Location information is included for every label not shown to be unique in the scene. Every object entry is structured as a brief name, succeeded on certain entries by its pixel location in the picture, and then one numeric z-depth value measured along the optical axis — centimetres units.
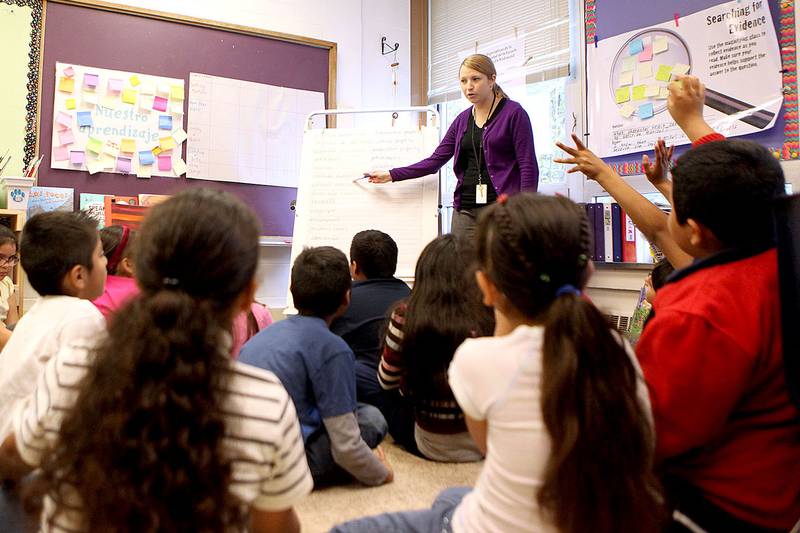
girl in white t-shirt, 80
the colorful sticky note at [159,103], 360
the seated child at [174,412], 72
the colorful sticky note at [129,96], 354
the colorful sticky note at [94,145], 345
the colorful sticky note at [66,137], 340
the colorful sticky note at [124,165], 353
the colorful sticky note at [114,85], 350
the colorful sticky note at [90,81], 344
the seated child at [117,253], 198
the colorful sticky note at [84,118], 344
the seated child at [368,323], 212
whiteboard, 320
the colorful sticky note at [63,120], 339
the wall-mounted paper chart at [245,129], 372
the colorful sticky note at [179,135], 366
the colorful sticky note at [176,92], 364
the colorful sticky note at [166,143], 363
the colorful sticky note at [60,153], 338
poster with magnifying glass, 256
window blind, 348
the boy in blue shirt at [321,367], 158
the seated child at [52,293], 122
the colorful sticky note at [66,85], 339
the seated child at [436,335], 171
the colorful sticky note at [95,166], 345
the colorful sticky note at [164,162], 363
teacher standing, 280
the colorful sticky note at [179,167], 367
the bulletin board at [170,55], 339
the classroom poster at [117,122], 341
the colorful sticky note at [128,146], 354
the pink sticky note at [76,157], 342
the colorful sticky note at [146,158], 358
